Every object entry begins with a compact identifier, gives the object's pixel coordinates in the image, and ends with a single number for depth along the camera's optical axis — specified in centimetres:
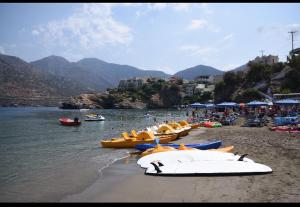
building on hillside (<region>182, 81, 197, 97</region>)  11281
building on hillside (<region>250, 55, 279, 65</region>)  9003
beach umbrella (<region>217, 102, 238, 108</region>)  2990
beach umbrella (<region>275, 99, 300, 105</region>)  2474
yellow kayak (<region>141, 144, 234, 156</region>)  1206
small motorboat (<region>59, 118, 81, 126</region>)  3597
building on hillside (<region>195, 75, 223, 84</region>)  12214
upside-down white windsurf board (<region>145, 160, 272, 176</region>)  917
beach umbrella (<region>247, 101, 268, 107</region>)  2700
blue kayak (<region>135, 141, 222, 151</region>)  1385
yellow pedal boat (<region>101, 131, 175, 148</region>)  1637
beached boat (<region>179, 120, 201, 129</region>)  2389
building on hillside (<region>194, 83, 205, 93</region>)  10585
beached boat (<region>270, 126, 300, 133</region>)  1932
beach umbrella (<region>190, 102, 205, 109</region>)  3334
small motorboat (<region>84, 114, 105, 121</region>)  4609
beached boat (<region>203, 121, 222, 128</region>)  2661
